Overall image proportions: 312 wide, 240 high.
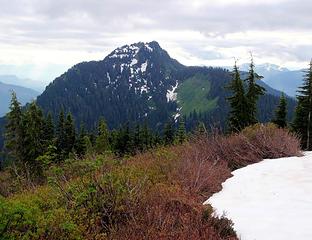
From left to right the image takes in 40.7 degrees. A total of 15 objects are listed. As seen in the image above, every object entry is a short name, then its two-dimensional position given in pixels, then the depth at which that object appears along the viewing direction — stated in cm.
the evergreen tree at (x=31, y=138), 3831
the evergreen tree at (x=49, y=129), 5353
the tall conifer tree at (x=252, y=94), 4103
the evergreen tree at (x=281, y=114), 4216
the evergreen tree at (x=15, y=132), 3862
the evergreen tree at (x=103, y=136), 5231
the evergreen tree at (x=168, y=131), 5867
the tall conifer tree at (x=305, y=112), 4012
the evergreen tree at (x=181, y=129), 4812
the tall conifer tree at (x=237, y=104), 4053
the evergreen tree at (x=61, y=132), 5603
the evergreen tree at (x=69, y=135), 5538
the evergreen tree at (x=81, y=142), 5400
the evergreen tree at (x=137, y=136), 5850
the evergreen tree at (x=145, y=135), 5774
